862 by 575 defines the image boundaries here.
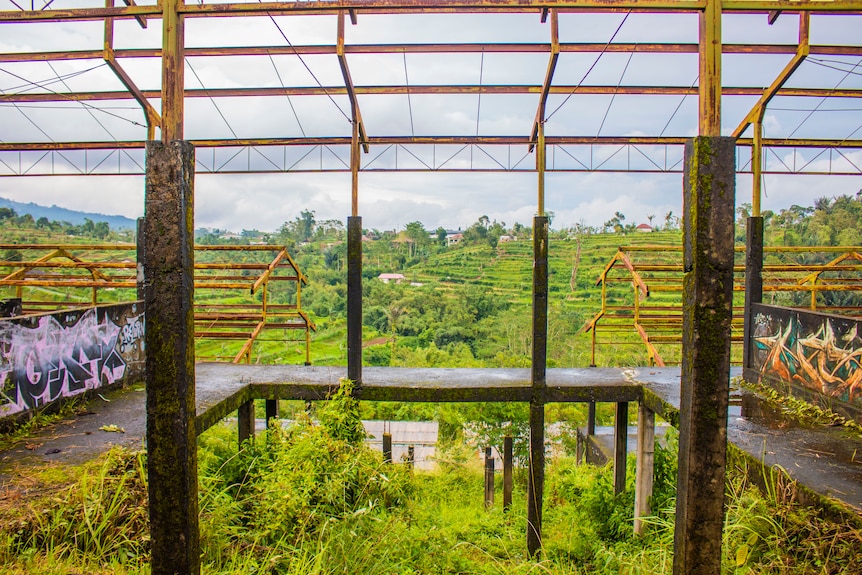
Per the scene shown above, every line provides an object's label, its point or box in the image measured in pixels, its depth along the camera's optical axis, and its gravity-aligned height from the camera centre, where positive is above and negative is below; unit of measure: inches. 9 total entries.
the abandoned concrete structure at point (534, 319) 130.0 -10.2
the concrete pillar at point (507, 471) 399.1 -150.2
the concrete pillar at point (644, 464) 280.2 -98.1
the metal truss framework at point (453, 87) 138.6 +107.2
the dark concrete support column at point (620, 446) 323.3 -102.1
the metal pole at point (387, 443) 405.1 -127.4
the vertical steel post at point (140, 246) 328.5 +22.9
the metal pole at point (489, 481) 429.2 -166.8
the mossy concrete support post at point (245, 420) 305.9 -83.0
